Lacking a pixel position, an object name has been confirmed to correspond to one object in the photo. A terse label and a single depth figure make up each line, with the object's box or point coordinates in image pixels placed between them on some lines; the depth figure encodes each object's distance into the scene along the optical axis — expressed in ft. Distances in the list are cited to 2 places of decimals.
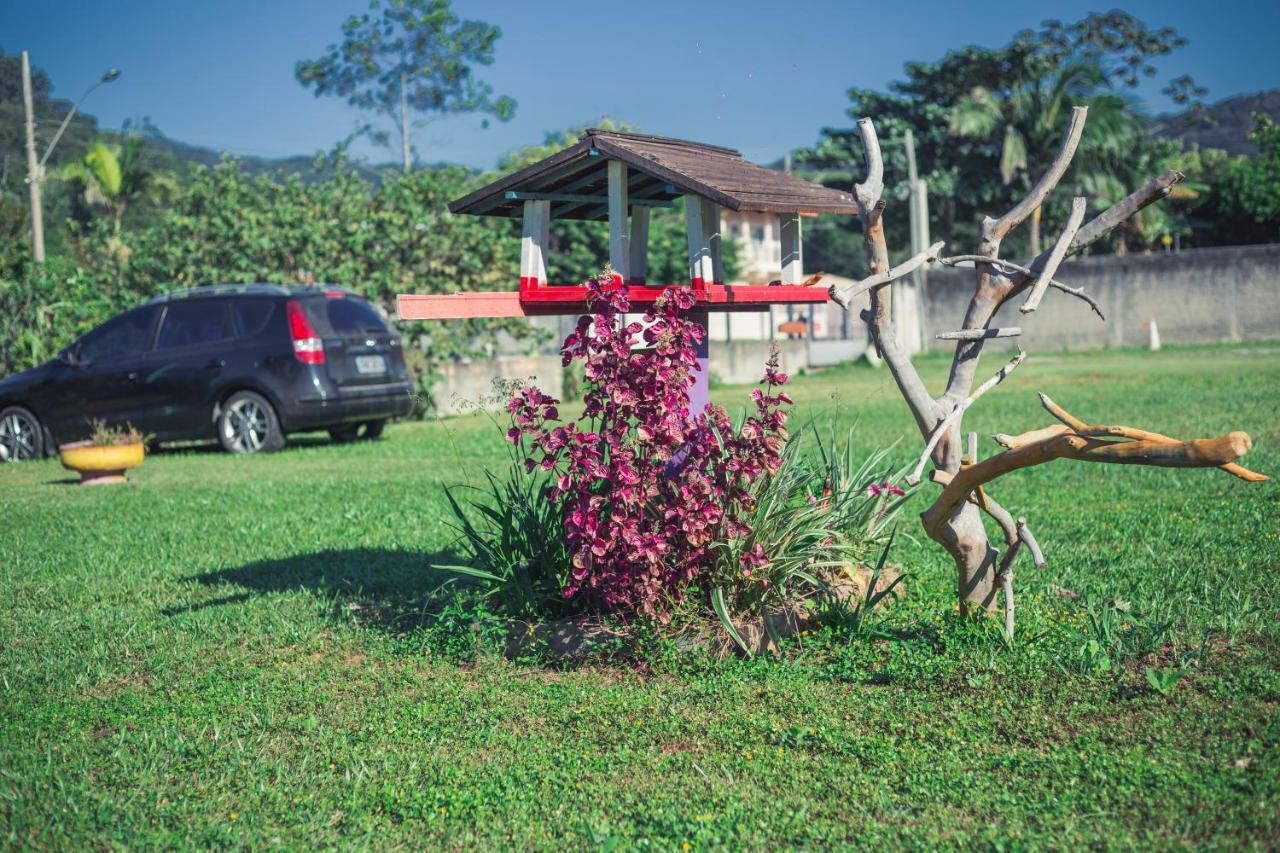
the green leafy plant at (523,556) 17.37
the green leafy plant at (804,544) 16.38
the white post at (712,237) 17.13
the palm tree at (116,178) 140.26
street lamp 75.10
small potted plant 35.22
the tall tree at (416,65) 120.98
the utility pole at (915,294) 98.99
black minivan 42.09
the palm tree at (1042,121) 111.86
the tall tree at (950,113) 123.85
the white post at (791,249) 18.37
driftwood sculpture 13.67
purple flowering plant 15.53
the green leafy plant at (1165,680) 13.43
